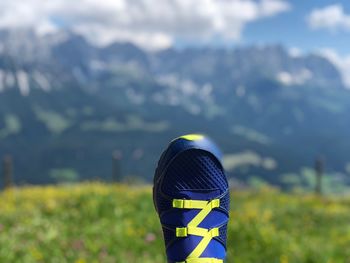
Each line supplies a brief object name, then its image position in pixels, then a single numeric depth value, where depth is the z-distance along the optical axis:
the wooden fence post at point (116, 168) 14.21
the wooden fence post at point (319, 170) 14.65
